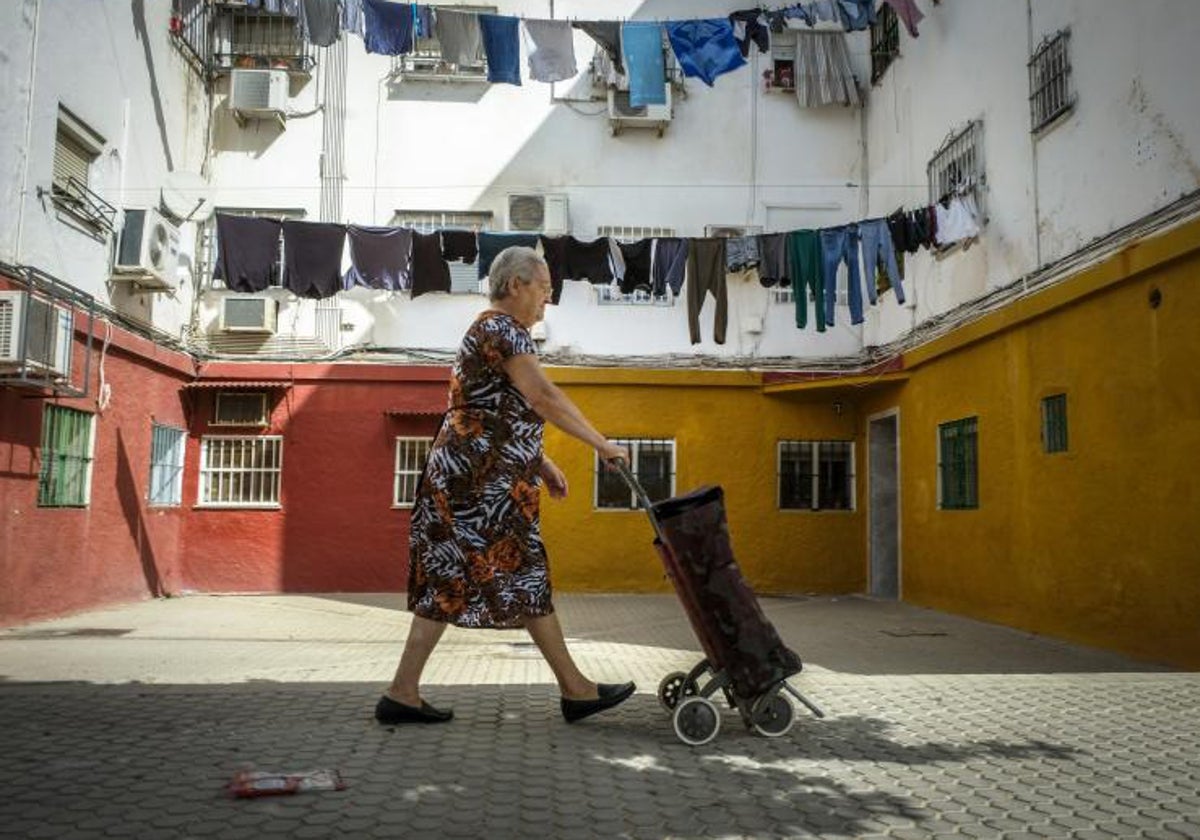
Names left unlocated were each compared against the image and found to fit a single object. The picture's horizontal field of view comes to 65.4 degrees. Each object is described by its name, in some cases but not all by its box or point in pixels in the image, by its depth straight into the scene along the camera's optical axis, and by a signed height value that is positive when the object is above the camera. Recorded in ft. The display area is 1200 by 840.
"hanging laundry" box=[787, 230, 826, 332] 36.58 +9.43
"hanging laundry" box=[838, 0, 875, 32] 34.88 +18.60
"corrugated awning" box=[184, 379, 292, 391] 40.83 +5.04
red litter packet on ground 9.05 -2.80
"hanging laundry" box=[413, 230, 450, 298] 37.29 +9.56
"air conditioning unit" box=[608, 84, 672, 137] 43.57 +18.30
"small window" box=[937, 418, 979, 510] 33.40 +1.74
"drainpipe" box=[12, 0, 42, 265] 28.17 +10.93
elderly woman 11.86 -0.23
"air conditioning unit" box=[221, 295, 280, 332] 41.09 +8.12
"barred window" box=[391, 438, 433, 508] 41.93 +1.65
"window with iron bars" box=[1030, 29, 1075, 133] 27.66 +13.13
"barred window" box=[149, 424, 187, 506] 38.47 +1.42
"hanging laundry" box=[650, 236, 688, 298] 38.09 +9.90
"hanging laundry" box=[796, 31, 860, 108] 44.14 +20.60
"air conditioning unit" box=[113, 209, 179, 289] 33.78 +9.03
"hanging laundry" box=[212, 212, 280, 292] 35.96 +9.52
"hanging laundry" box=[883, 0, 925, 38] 33.94 +18.14
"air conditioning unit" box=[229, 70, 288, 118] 42.39 +18.54
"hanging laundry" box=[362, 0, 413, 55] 35.83 +18.22
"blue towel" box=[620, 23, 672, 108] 36.99 +17.70
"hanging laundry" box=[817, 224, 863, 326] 35.83 +9.69
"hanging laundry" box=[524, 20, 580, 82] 37.01 +17.85
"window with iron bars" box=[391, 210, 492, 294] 43.45 +13.08
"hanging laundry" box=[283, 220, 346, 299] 36.65 +9.51
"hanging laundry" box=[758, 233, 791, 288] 37.11 +9.95
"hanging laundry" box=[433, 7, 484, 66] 36.88 +18.51
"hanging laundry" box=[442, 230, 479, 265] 37.24 +10.29
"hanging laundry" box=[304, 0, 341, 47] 35.35 +18.06
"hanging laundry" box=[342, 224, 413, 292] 37.01 +9.68
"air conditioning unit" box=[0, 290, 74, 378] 25.81 +4.61
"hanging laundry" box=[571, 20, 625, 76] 35.94 +18.26
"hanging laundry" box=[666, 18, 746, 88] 35.94 +17.78
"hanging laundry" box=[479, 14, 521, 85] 36.60 +18.02
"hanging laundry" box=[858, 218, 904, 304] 34.76 +9.76
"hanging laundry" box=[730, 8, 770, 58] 34.83 +18.15
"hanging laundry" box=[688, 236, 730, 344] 37.83 +9.43
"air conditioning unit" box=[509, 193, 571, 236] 42.47 +13.34
